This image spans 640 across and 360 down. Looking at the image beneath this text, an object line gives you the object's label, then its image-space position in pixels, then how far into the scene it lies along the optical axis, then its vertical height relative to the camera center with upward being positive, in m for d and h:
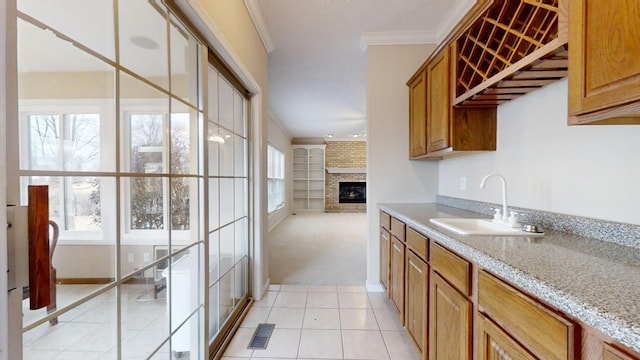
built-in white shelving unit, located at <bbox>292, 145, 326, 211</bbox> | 9.51 -0.03
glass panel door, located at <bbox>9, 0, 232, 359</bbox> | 0.74 +0.02
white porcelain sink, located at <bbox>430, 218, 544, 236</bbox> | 1.33 -0.29
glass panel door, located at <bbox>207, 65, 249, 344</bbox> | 1.86 -0.20
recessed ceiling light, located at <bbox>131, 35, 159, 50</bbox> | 1.10 +0.57
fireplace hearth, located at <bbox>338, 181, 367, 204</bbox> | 9.51 -0.56
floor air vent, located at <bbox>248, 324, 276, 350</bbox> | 1.95 -1.22
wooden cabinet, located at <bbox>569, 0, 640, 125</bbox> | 0.77 +0.36
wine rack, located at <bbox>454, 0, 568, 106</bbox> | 1.17 +0.66
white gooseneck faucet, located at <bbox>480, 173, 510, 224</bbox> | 1.55 -0.22
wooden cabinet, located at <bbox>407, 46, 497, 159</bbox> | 2.00 +0.43
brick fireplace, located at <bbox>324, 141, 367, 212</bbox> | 9.42 +0.25
